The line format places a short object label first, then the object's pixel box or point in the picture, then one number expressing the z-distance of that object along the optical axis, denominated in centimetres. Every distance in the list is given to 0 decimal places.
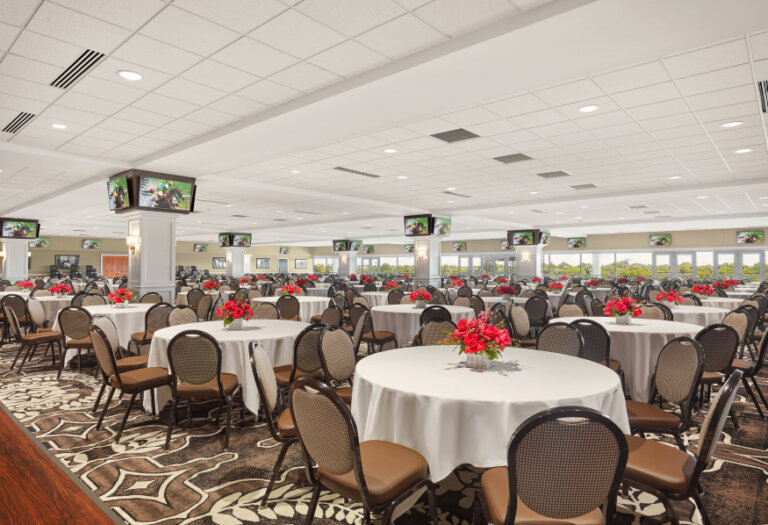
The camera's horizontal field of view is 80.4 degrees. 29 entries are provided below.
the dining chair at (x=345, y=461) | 177
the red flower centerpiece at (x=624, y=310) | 457
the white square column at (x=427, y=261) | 1440
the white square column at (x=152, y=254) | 823
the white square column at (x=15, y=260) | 1485
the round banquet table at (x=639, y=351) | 409
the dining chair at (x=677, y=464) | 181
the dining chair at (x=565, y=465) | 149
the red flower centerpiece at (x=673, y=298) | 615
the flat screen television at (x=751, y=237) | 1733
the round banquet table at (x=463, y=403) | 205
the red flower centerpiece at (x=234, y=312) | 409
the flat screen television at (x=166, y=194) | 768
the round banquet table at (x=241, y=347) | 362
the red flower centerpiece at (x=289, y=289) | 796
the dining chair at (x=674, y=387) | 263
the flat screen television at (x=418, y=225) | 1341
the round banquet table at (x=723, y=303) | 792
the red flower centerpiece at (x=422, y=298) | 648
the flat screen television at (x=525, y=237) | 1750
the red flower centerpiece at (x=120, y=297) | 603
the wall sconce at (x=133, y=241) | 834
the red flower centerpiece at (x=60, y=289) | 809
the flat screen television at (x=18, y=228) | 1420
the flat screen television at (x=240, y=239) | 2167
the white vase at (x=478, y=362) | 265
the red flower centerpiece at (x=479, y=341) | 256
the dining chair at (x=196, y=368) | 323
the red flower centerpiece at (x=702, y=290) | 766
